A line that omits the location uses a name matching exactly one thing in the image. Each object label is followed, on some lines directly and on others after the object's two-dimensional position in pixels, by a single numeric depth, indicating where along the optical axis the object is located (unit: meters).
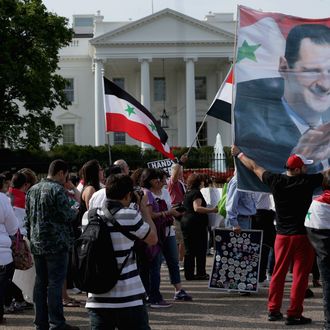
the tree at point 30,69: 33.00
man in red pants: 6.86
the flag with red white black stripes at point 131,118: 11.05
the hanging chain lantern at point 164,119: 35.34
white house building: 53.00
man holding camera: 4.57
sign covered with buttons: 8.69
